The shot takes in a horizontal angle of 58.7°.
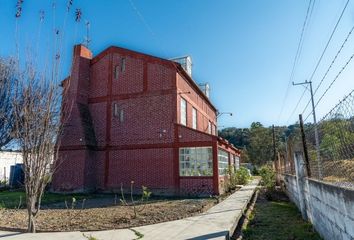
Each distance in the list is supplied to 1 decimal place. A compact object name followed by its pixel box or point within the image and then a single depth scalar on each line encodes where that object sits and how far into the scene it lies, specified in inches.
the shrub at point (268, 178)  734.5
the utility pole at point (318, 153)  275.0
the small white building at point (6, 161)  1167.1
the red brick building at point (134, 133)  708.0
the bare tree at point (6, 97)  711.1
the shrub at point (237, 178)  858.1
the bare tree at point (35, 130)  308.8
